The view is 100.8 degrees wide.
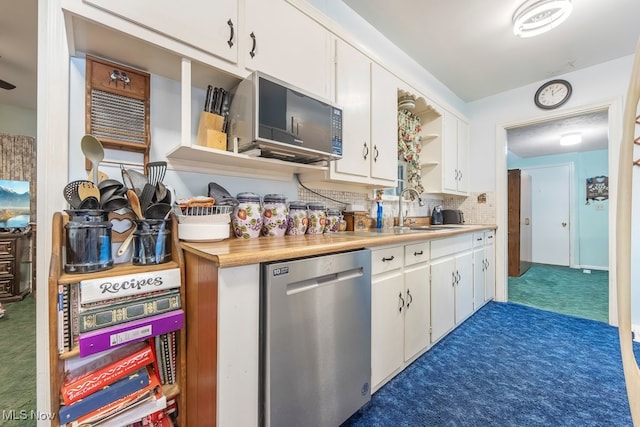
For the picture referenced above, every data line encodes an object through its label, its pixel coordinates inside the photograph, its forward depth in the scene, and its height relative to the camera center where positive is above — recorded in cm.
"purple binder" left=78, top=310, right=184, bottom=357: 84 -40
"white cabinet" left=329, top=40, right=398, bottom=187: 175 +69
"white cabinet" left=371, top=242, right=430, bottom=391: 145 -57
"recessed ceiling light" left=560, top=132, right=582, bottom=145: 376 +109
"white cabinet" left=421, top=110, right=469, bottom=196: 291 +67
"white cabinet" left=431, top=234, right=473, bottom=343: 194 -57
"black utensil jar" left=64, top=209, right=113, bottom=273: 91 -10
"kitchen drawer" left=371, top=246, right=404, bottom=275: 144 -26
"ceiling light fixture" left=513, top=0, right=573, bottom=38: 171 +135
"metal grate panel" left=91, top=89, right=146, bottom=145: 112 +43
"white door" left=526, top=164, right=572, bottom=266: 509 -1
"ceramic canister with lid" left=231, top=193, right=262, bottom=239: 138 -1
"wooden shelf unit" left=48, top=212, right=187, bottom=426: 83 -26
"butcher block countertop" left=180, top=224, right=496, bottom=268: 89 -13
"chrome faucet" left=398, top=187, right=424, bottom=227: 244 +5
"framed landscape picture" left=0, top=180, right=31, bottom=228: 321 +12
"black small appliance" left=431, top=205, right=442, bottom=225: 313 -3
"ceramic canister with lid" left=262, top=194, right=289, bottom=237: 150 +0
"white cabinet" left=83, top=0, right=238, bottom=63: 99 +80
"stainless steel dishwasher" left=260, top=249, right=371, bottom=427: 96 -51
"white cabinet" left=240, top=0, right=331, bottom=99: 131 +92
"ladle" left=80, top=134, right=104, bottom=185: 104 +25
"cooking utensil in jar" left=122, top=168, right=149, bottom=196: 108 +15
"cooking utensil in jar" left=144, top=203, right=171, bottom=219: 106 +1
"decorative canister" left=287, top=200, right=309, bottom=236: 161 -3
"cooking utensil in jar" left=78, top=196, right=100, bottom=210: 96 +4
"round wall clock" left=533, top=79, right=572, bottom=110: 274 +127
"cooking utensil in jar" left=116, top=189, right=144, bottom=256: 102 +3
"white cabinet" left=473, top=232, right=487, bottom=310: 258 -58
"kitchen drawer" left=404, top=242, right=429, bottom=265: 167 -26
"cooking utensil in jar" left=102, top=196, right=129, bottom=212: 101 +4
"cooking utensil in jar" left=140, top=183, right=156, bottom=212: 107 +8
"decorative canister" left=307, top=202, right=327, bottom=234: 172 -3
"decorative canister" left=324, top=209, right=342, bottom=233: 187 -5
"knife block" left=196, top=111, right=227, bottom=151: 127 +40
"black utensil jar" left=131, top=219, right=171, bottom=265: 104 -11
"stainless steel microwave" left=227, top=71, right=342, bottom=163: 121 +46
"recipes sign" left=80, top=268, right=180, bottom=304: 85 -25
